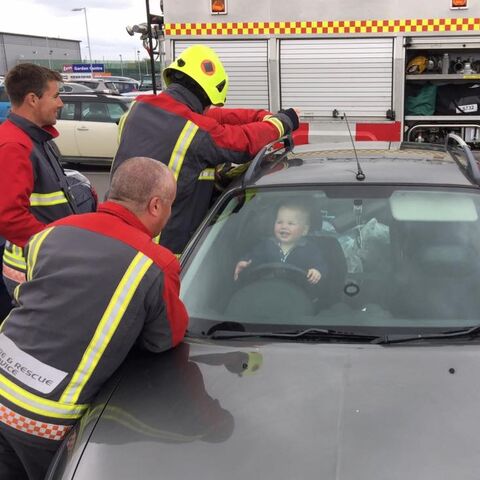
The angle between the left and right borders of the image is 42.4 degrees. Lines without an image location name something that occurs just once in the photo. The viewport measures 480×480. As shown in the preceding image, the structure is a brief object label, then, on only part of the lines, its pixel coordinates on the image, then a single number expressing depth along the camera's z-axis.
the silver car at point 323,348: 1.59
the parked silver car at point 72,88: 21.16
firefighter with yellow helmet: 3.07
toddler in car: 2.53
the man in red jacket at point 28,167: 2.84
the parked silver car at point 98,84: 24.29
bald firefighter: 1.85
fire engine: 5.94
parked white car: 11.55
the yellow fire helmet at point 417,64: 6.24
